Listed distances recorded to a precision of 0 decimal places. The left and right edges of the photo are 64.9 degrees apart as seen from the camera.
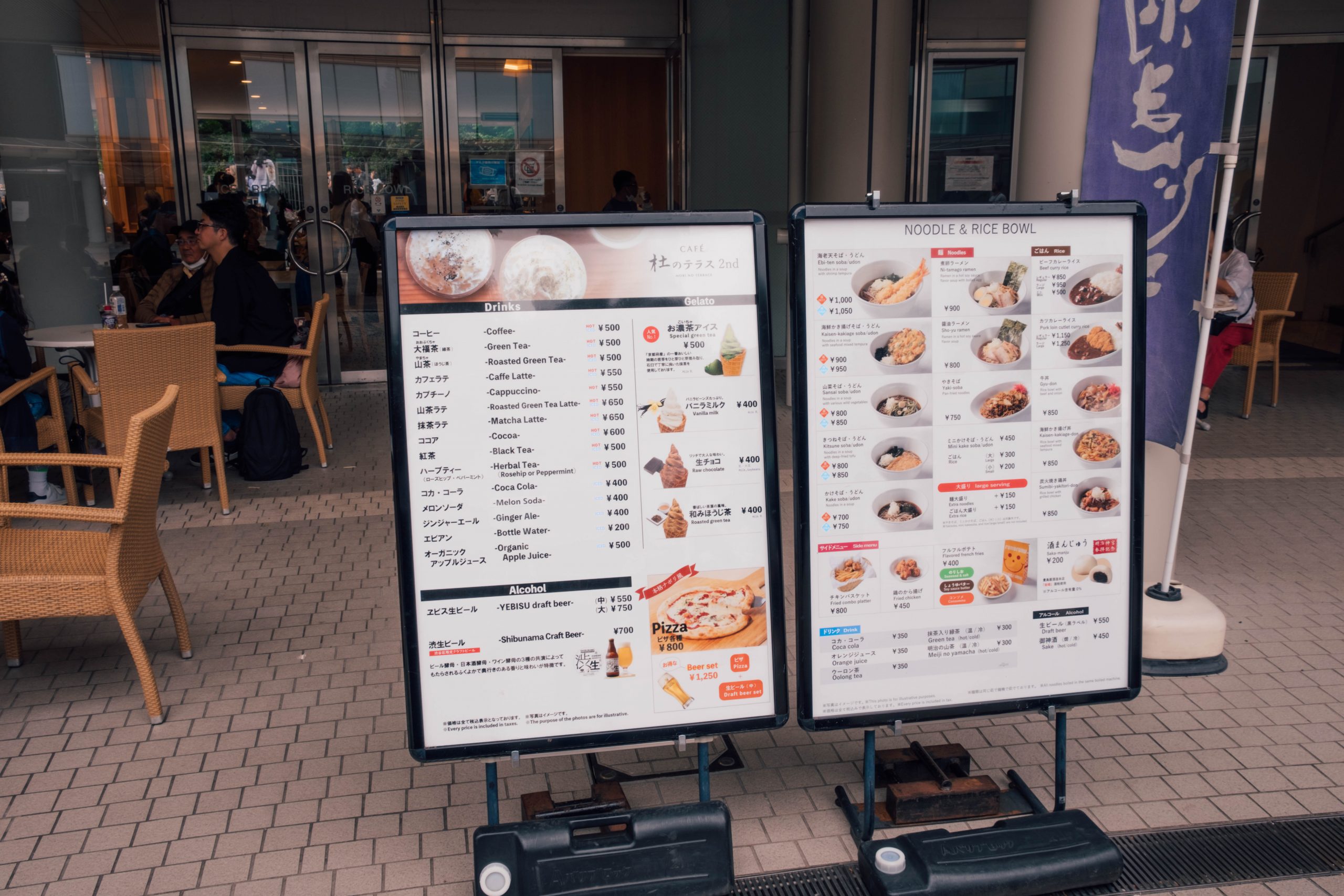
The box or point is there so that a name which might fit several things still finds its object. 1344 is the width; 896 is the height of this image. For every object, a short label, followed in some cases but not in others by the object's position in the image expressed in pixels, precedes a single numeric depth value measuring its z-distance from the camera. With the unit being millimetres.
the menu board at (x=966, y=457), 2510
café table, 5629
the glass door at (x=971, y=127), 9258
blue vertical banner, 3406
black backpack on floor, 6105
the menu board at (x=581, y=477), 2379
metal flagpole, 3320
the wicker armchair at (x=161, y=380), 5043
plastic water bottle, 6469
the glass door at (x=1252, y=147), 9562
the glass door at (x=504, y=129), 9094
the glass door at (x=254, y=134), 8500
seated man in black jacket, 6133
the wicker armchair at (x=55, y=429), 5586
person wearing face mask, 6469
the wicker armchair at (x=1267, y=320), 7680
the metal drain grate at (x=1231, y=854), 2584
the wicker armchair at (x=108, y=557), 3219
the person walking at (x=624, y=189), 9266
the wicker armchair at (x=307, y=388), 6148
